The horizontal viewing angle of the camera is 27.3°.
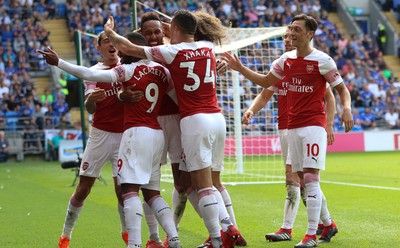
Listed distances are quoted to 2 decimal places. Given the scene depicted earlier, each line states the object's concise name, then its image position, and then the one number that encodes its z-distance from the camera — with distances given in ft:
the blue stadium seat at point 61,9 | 119.55
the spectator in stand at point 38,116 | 99.25
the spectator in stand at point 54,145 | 95.96
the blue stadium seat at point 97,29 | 112.59
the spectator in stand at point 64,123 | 98.99
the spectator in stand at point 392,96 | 115.12
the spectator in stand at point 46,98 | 102.70
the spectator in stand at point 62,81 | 102.93
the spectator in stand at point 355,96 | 115.34
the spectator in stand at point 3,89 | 101.35
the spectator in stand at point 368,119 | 110.11
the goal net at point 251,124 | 60.25
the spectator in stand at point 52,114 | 100.99
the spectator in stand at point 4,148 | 95.30
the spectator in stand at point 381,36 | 132.16
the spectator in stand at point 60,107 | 101.50
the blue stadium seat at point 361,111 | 112.53
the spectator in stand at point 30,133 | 97.58
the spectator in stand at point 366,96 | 115.96
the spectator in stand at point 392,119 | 110.01
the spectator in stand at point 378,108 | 112.57
